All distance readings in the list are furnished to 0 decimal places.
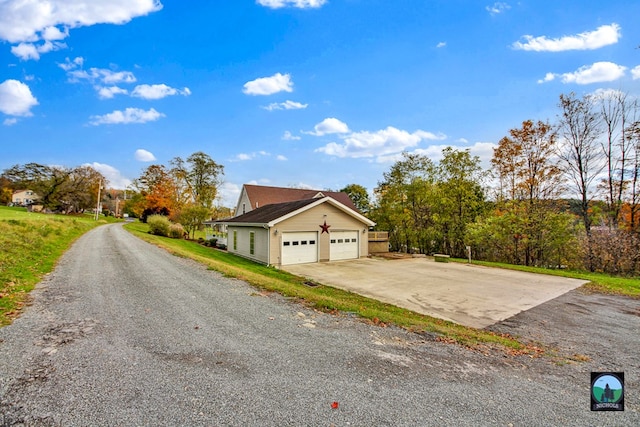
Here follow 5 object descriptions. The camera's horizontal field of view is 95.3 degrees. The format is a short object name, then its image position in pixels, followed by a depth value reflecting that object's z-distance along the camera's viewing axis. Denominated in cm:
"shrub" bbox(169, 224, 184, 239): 2598
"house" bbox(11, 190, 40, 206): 5734
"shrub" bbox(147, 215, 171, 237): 2548
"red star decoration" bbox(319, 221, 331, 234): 1597
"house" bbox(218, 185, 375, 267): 1457
